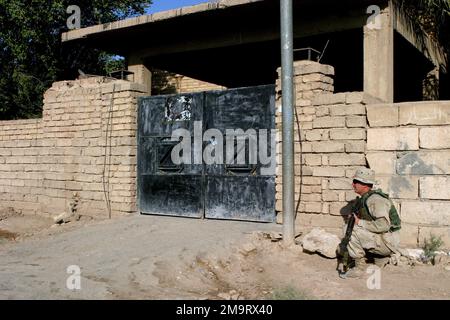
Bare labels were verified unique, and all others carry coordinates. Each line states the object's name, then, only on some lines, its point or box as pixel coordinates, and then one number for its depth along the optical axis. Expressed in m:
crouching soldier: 5.02
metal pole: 5.65
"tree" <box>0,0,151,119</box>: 13.00
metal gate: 6.79
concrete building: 7.12
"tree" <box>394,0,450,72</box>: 7.84
